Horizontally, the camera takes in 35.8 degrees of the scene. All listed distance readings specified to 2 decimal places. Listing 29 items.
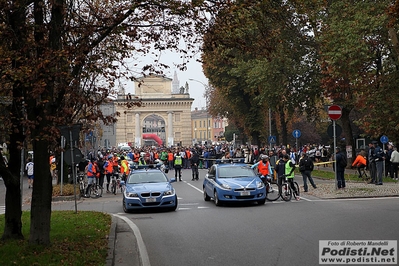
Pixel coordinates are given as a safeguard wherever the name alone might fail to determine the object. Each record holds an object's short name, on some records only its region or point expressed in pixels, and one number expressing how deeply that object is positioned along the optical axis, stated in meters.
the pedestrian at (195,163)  37.56
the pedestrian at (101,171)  28.81
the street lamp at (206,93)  75.57
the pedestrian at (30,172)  35.07
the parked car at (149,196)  19.84
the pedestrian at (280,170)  22.70
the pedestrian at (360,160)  27.98
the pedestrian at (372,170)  27.42
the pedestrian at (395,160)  30.02
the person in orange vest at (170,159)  52.24
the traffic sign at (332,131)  24.44
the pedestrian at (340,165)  24.42
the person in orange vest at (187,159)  51.93
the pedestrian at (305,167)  24.66
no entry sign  23.33
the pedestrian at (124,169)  30.27
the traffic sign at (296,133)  44.88
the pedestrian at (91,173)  27.05
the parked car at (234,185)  20.58
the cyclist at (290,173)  22.23
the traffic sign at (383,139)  37.75
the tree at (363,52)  29.22
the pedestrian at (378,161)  26.41
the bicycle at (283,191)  22.16
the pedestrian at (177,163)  37.00
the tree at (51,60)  10.58
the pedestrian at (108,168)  29.92
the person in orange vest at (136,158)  45.42
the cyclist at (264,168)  23.66
